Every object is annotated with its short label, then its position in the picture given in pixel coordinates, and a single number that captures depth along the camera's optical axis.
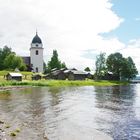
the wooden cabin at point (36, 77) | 58.36
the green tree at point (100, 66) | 72.01
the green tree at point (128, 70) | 71.32
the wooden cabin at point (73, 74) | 66.33
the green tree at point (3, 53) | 72.11
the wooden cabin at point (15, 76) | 53.29
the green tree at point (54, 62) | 76.36
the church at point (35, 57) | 77.28
